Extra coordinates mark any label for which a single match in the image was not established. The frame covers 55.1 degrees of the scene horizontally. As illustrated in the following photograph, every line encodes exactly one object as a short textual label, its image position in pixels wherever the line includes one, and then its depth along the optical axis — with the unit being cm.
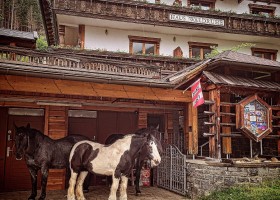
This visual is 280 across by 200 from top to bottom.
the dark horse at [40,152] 769
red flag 839
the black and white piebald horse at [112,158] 723
